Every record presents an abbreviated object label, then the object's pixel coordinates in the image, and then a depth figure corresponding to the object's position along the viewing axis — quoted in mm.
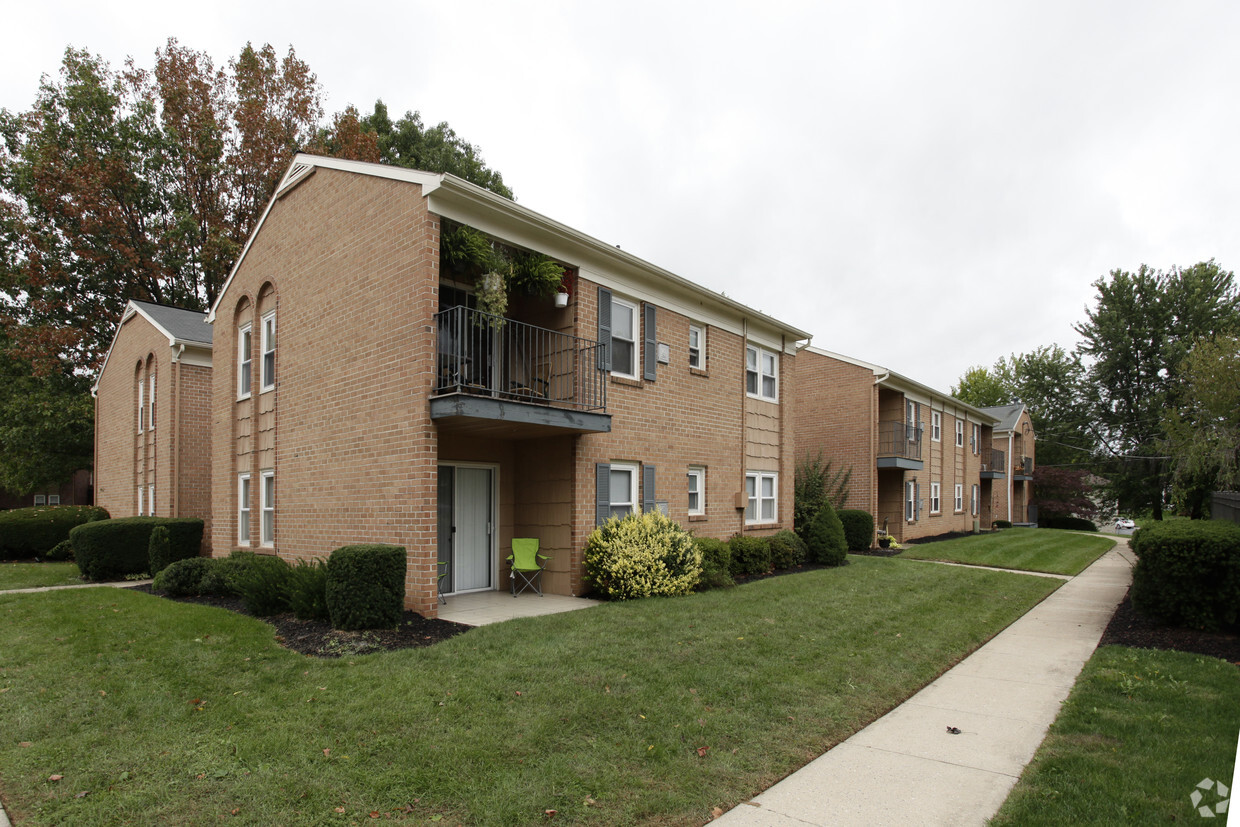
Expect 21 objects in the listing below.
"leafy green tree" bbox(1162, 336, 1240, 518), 12734
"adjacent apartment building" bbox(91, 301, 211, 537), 17312
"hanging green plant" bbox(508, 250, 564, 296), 10867
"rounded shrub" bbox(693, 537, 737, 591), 11992
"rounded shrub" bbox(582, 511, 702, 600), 10852
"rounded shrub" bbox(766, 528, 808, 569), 15305
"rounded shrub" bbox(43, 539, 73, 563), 18156
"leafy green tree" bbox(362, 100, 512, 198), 28750
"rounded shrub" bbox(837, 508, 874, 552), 20125
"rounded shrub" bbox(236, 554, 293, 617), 9625
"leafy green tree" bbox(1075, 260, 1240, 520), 36562
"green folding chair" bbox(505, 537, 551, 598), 11289
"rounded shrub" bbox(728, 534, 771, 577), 14094
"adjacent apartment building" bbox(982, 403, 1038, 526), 36938
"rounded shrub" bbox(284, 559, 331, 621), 8945
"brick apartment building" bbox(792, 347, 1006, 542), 22250
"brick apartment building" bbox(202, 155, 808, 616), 9539
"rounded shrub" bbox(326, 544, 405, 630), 8172
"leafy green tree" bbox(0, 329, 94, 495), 23078
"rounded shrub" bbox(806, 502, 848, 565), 16219
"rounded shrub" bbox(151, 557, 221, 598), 11633
